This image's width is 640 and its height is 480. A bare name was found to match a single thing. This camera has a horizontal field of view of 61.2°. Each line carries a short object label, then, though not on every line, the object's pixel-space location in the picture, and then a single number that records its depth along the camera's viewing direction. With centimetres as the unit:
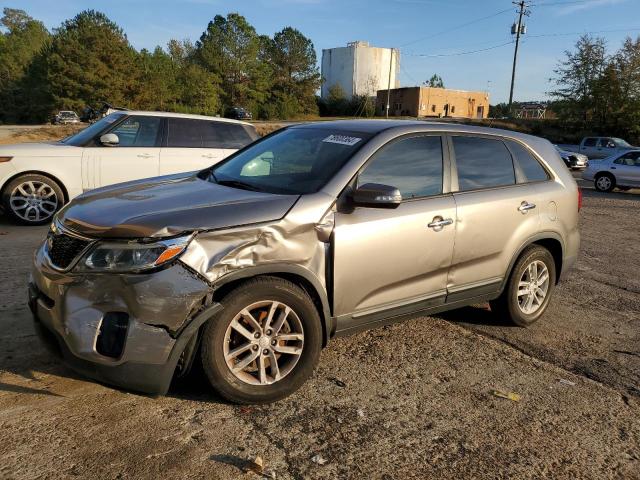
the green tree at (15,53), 7375
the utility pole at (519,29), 5319
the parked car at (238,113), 6893
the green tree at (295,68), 8731
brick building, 8825
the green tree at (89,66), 6138
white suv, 803
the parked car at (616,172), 1748
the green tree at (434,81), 11762
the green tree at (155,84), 6456
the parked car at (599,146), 2627
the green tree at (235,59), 8219
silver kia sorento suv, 288
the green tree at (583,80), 4719
